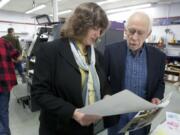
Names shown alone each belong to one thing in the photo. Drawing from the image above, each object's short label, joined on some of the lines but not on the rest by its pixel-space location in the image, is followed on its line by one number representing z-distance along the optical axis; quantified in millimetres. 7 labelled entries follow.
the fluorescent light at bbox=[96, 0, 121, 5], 8586
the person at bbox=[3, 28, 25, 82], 5793
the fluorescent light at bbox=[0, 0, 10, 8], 8938
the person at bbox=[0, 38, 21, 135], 2336
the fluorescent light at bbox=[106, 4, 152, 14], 8867
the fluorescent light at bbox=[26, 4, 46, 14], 9955
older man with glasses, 1580
